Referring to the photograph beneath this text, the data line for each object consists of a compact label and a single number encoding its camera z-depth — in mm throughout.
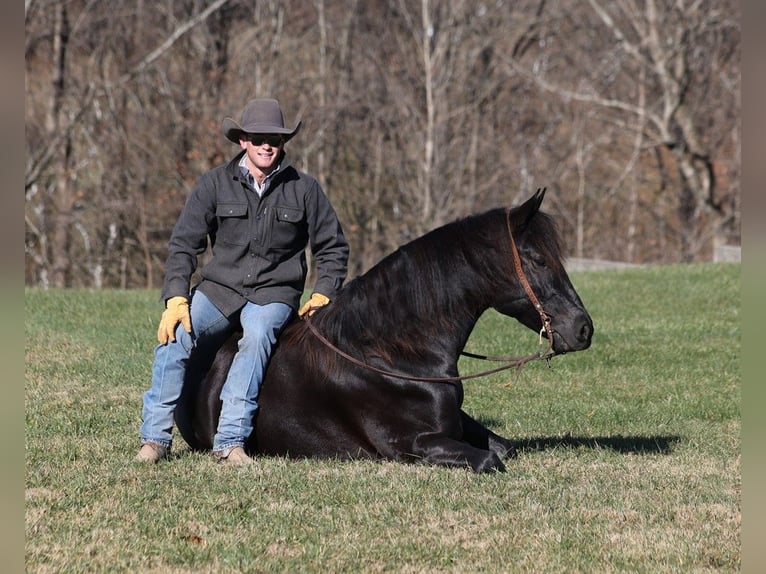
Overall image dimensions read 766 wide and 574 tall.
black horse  12359
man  12773
